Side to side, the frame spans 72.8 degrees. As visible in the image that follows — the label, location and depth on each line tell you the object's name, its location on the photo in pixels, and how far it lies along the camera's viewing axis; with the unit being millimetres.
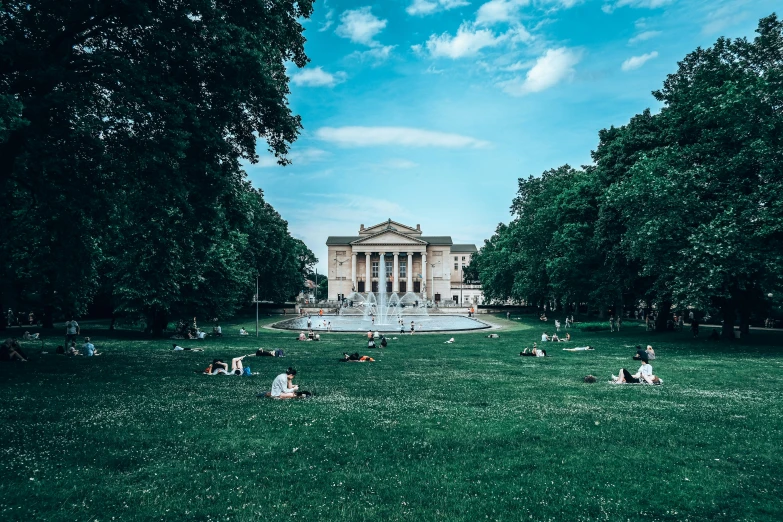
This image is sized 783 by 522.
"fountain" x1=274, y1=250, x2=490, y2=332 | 49194
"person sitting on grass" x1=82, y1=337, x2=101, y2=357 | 21688
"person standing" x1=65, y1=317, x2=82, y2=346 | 22125
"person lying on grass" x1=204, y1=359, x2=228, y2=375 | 17141
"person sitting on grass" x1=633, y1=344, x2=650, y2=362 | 17109
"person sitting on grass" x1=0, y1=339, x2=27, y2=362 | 18891
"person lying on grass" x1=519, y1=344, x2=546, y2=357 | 24016
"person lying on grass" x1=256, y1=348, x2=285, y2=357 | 23641
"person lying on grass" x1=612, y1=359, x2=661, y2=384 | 15531
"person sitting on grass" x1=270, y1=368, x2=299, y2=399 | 13023
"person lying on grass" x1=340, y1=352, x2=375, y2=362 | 22094
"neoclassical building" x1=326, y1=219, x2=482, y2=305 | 118312
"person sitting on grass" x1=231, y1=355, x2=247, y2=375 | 17203
